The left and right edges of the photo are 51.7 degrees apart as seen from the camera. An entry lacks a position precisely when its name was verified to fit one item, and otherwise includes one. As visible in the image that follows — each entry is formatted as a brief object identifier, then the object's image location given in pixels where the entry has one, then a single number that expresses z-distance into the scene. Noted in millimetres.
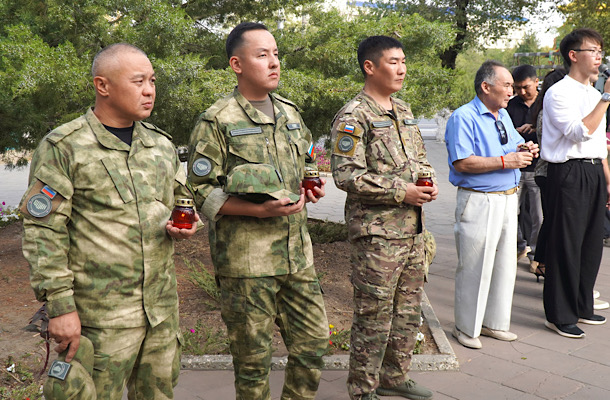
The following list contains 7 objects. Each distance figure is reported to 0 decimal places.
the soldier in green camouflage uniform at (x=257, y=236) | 3377
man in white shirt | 5324
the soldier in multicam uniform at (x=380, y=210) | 3920
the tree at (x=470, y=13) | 25266
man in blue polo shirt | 4988
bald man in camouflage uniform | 2625
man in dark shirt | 7516
